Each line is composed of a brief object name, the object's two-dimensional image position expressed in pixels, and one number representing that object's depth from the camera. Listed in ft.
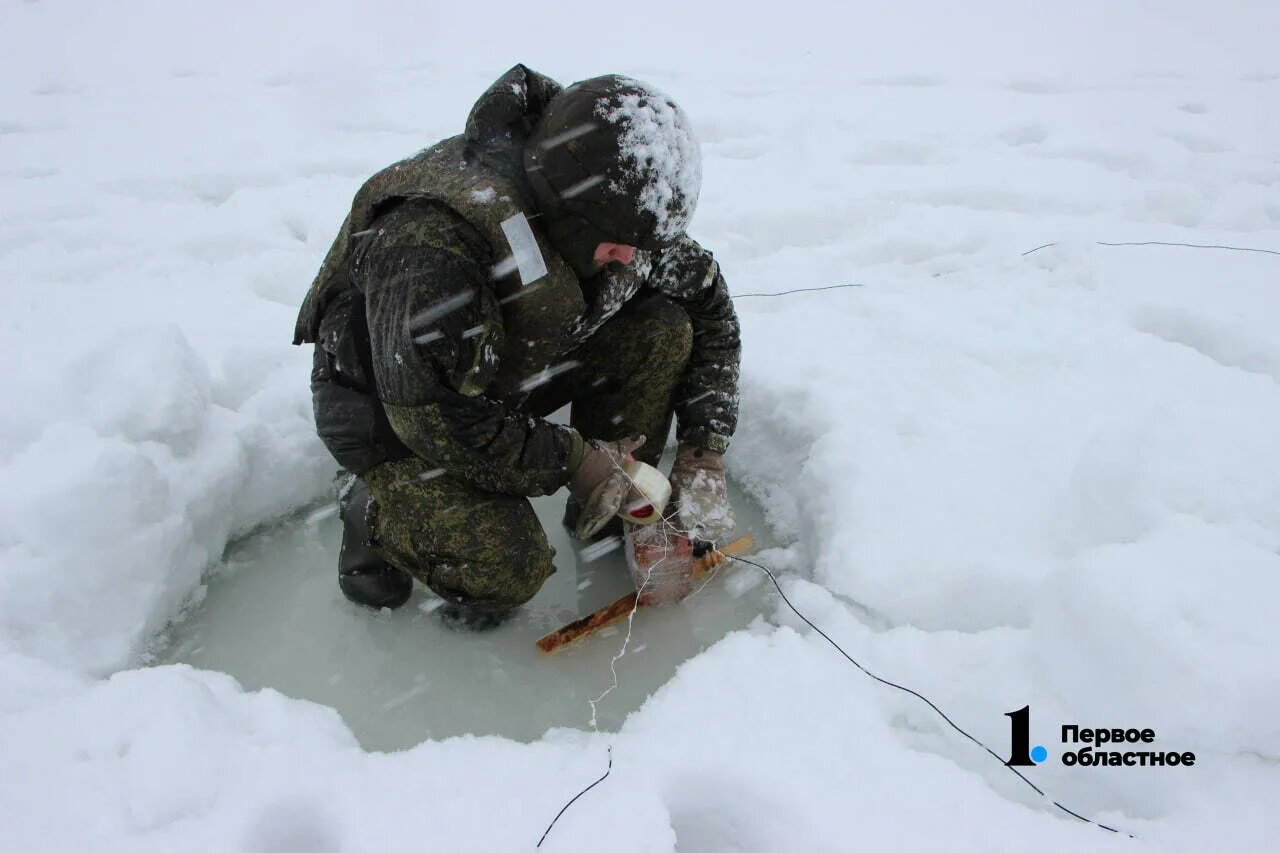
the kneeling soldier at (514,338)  5.27
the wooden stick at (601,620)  6.44
